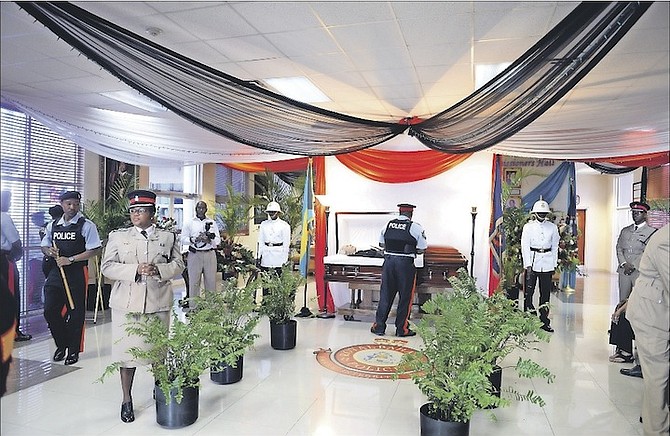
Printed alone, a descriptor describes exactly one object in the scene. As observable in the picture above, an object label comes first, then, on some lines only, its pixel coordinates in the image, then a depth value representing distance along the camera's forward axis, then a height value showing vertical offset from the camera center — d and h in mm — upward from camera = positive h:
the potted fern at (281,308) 5133 -999
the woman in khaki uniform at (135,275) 3443 -456
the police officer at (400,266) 5887 -625
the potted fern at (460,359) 2793 -856
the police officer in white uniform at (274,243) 7152 -456
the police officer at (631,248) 4938 -326
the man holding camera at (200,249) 6996 -554
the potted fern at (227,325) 3451 -867
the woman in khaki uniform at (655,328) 2715 -632
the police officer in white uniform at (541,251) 6430 -453
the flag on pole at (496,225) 6809 -147
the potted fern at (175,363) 3209 -999
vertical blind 6266 +291
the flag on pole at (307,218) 7211 -101
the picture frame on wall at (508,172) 11305 +980
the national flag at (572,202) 9888 +283
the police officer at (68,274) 4625 -626
